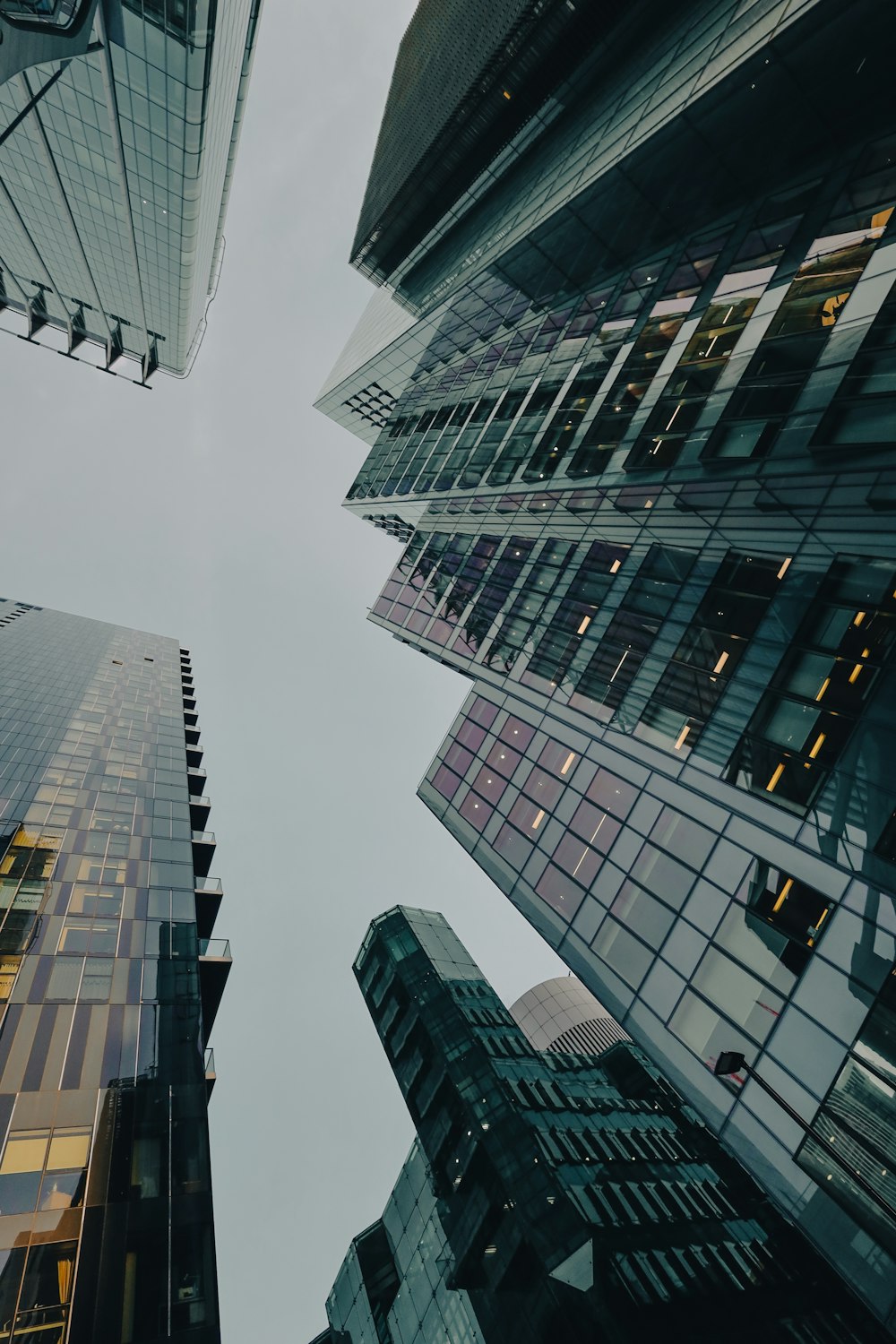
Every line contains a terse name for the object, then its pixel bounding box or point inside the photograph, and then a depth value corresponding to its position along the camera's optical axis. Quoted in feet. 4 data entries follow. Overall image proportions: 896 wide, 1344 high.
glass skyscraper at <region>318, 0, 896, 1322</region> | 45.24
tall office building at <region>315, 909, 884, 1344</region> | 93.20
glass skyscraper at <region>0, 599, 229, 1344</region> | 47.91
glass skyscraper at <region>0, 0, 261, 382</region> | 80.69
